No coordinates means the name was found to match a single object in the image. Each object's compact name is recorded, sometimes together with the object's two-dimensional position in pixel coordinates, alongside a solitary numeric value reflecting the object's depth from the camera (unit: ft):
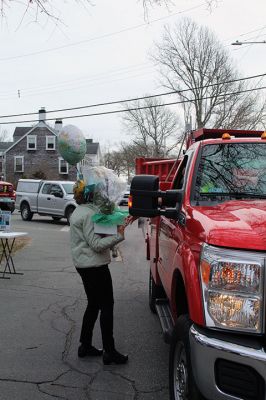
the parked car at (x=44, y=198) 71.62
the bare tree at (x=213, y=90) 148.97
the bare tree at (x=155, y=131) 212.43
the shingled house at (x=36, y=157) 181.37
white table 27.32
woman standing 15.62
